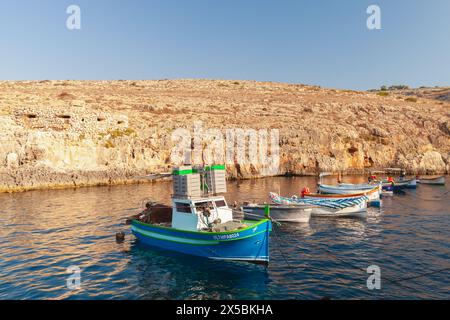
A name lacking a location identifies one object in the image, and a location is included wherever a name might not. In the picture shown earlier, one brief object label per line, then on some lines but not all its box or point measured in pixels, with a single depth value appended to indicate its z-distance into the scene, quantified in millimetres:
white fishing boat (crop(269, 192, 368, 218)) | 35062
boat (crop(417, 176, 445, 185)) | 55891
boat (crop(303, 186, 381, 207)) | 37500
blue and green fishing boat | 21125
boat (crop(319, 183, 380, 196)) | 47028
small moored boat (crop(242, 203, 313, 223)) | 32688
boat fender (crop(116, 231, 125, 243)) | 27003
